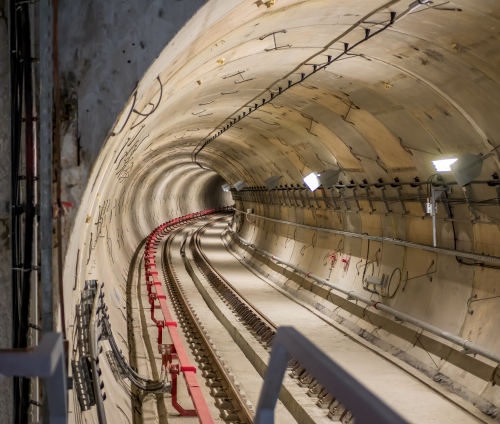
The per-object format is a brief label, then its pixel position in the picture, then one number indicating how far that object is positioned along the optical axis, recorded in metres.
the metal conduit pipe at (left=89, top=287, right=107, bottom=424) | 5.23
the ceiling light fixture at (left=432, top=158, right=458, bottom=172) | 8.97
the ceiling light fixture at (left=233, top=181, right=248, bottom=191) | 26.08
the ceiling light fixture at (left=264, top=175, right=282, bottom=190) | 19.64
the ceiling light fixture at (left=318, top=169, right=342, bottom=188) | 14.22
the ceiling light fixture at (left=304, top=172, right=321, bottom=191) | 14.55
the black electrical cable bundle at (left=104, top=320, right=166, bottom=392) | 8.87
